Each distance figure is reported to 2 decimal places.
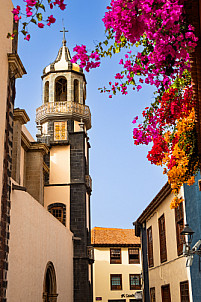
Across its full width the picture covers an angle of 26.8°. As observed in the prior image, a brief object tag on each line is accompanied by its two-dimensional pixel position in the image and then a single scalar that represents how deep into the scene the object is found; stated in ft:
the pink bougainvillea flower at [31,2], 12.18
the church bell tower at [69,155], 72.02
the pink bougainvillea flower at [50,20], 12.09
